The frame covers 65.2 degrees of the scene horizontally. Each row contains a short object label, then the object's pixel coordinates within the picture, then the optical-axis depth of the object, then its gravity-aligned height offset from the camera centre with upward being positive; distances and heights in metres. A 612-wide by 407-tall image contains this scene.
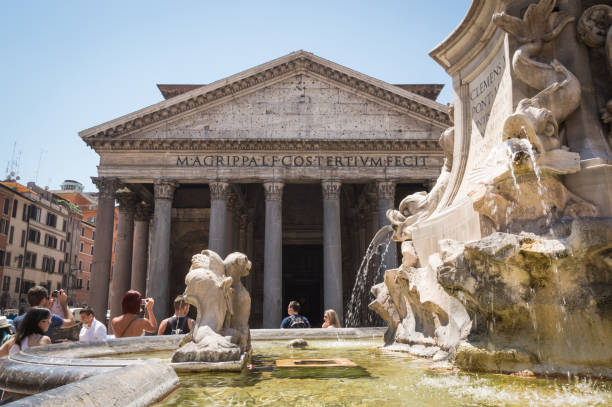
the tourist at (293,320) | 7.68 -0.49
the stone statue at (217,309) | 3.31 -0.14
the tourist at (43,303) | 4.81 -0.12
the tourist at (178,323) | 5.65 -0.38
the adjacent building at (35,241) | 36.78 +4.40
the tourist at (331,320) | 8.06 -0.51
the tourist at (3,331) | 4.48 -0.37
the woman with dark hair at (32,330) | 3.79 -0.31
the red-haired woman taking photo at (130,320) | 4.83 -0.30
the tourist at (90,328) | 5.00 -0.39
